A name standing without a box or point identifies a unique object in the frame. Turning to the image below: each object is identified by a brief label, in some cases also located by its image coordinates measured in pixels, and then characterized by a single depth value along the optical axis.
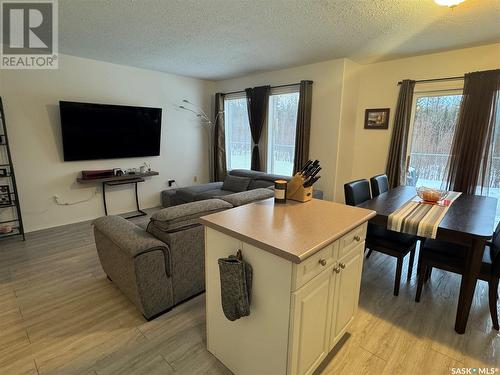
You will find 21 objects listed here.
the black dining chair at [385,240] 2.32
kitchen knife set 1.97
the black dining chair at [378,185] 2.98
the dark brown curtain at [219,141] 5.44
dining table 1.77
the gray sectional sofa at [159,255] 1.91
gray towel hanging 1.32
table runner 1.91
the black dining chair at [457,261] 1.90
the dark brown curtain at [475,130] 3.08
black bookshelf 3.31
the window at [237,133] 5.32
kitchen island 1.24
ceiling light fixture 1.96
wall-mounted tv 3.83
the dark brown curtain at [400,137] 3.69
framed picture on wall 3.98
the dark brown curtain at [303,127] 4.16
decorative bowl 2.46
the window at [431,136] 3.50
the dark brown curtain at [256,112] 4.72
